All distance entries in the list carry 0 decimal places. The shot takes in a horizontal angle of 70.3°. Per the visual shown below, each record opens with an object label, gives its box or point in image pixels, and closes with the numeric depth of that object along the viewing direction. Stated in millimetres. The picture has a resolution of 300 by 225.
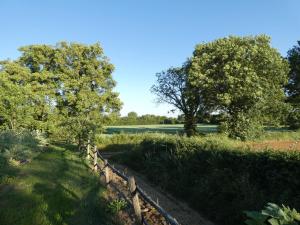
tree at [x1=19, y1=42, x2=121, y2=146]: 28902
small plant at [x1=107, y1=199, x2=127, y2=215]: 6400
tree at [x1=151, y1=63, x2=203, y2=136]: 28958
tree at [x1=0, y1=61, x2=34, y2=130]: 18775
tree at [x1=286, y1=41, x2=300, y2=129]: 30760
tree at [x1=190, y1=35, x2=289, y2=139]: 22466
